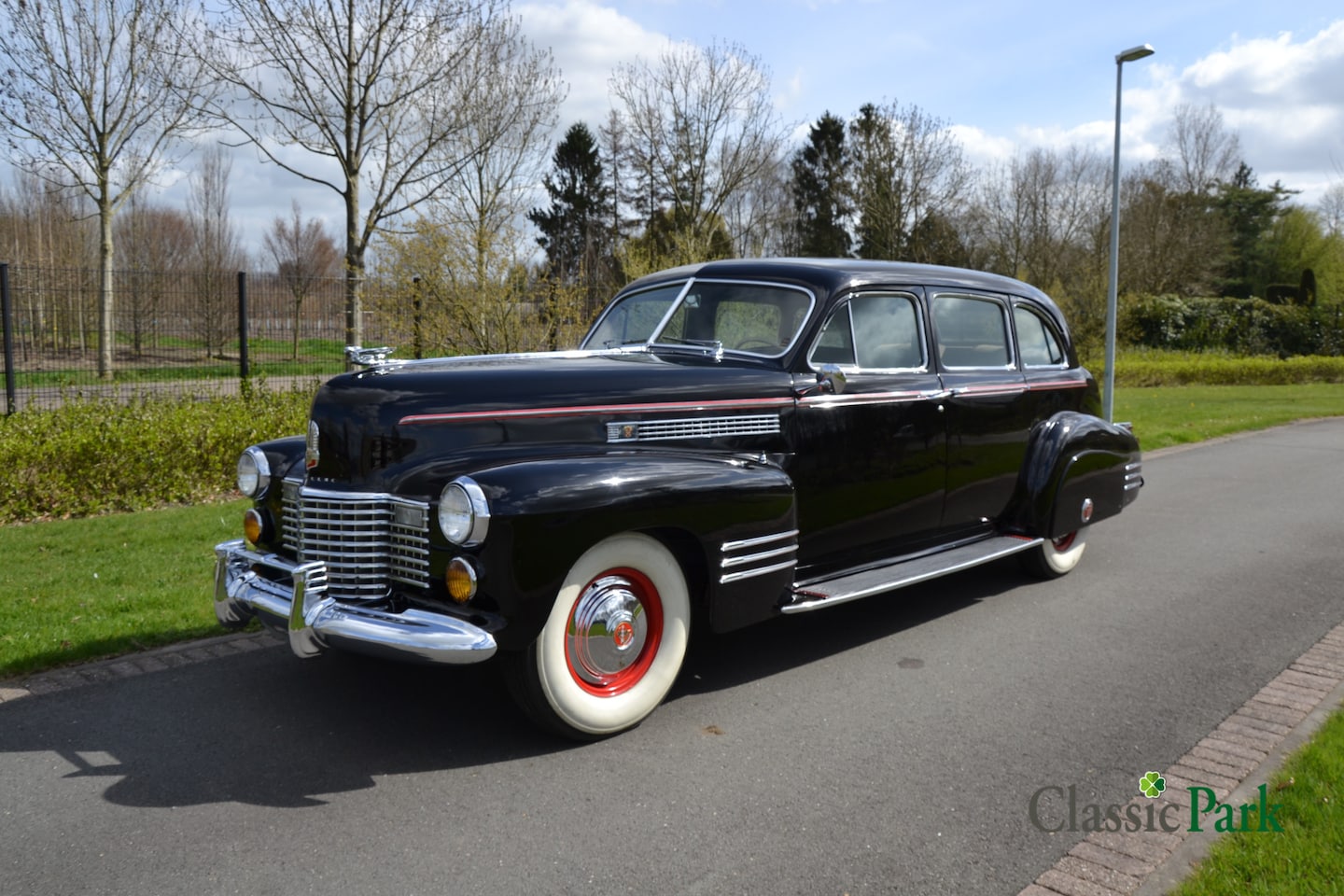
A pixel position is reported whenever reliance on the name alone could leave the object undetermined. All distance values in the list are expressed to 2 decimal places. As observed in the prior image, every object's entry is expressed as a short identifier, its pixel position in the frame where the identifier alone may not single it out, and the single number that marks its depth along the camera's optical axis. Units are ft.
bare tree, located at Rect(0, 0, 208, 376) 51.06
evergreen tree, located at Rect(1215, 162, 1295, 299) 149.38
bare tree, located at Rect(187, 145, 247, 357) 97.55
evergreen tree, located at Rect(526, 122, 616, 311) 129.90
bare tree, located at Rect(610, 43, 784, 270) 77.30
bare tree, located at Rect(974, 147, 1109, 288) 103.35
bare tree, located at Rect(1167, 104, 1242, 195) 151.02
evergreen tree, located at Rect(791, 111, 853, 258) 124.67
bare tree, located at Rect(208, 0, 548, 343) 40.57
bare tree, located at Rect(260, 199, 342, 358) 112.68
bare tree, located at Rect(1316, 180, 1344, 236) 145.28
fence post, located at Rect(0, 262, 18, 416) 33.71
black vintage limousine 12.19
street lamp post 48.03
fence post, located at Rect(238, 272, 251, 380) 37.86
